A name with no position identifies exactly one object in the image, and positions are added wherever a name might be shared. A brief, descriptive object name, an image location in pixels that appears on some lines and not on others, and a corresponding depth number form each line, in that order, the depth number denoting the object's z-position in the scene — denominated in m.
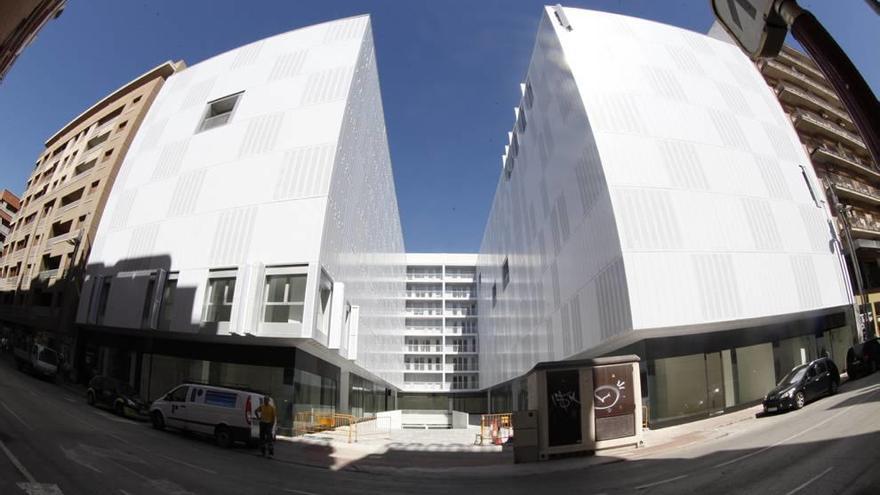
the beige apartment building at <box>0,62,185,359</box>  36.88
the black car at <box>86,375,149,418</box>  18.77
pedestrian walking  14.41
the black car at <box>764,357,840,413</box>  16.36
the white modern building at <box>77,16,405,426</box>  21.30
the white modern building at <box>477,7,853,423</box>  18.91
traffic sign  2.03
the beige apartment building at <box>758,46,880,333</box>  35.75
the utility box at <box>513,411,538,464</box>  14.46
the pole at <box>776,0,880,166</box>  1.93
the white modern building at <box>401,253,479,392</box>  77.12
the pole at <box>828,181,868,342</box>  26.45
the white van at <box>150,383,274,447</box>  15.27
